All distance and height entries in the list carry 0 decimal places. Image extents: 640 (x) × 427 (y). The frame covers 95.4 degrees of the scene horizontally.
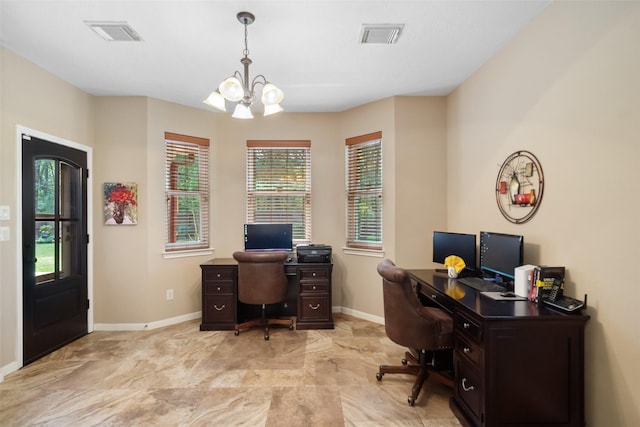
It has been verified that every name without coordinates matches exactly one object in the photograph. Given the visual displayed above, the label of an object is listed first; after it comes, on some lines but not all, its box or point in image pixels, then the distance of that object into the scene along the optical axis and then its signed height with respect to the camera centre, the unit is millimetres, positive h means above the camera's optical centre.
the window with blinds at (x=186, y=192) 3736 +269
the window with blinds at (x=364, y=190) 3745 +282
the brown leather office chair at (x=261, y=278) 3203 -739
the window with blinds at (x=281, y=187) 4082 +348
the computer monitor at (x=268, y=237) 3803 -332
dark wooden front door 2693 -339
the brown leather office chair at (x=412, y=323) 2111 -832
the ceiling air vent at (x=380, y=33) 2229 +1419
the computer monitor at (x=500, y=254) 2146 -342
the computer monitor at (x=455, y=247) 2742 -355
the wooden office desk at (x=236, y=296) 3500 -1013
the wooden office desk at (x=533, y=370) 1634 -894
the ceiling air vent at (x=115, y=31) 2213 +1429
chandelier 2029 +859
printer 3602 -524
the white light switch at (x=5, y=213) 2453 -4
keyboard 2205 -588
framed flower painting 3479 +86
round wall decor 2115 +192
